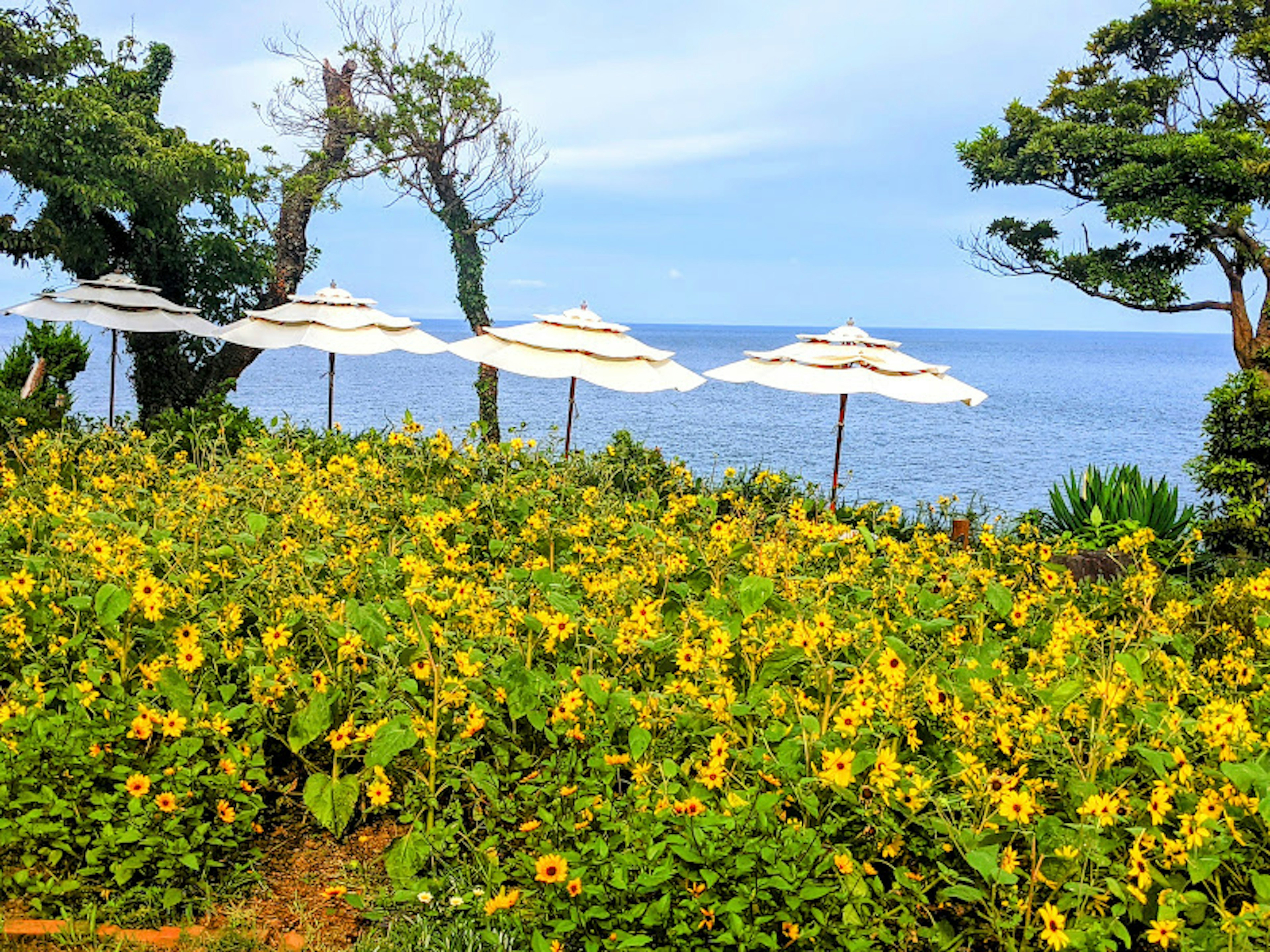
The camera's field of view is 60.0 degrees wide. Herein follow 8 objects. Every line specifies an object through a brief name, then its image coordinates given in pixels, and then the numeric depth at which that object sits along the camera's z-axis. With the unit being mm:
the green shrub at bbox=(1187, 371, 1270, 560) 11094
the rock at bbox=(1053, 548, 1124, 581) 7926
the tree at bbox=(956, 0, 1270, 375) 12656
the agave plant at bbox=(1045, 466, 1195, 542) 10367
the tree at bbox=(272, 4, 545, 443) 17844
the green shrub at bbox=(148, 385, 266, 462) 8312
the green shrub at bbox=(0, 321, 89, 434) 13477
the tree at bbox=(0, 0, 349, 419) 14398
